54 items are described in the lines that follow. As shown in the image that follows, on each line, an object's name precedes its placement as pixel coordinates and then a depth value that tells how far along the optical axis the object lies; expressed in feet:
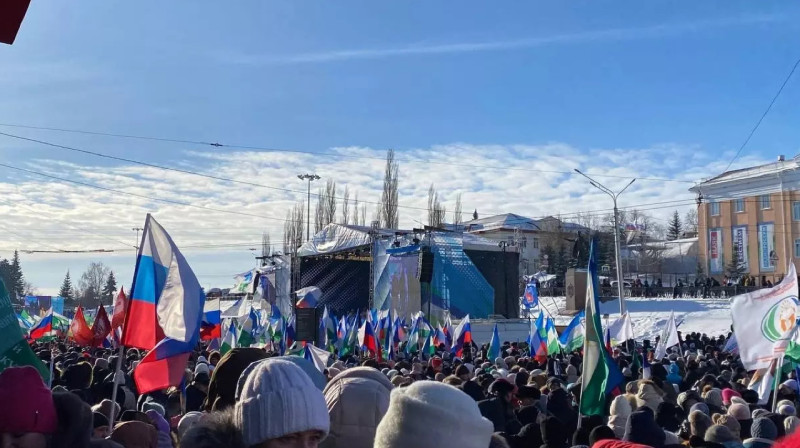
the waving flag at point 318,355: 34.32
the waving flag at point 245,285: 156.79
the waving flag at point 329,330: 73.82
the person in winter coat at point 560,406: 24.80
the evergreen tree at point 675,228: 344.69
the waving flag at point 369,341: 66.49
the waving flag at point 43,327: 73.60
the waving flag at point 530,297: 118.58
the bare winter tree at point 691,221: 324.60
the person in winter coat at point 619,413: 21.05
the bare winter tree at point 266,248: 243.77
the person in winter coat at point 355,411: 9.59
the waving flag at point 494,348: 56.82
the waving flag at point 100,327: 57.83
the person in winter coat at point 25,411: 8.64
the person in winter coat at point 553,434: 19.56
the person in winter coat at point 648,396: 25.12
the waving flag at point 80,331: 61.93
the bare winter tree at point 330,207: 208.95
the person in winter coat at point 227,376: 11.10
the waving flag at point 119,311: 51.14
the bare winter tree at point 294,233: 216.99
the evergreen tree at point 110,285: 342.09
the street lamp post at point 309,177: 171.33
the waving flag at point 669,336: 54.90
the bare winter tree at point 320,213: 209.26
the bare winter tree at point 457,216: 225.15
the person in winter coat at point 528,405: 24.07
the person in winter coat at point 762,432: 17.60
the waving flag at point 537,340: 56.54
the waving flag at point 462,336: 66.64
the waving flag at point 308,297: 103.91
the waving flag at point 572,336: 57.52
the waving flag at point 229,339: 58.62
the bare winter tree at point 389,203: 188.34
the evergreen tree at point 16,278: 298.15
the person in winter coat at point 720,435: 17.53
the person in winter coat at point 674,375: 42.93
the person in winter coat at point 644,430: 15.78
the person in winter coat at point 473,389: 26.32
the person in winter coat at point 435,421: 7.40
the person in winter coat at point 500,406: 21.70
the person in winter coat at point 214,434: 8.07
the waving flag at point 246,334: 60.95
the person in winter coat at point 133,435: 12.07
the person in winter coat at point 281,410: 7.95
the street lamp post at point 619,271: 98.32
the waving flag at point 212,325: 67.56
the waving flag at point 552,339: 56.18
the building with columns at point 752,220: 165.78
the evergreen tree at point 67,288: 336.86
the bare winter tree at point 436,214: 201.67
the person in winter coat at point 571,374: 40.62
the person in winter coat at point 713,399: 25.37
